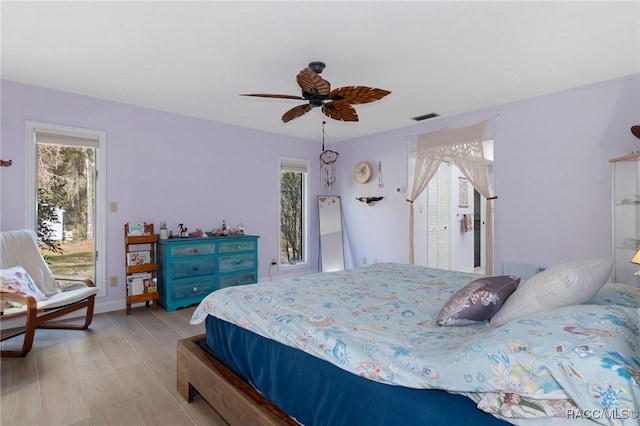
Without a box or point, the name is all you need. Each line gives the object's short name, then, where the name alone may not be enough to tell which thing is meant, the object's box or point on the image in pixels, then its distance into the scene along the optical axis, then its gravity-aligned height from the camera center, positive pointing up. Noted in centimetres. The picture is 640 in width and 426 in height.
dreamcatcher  604 +76
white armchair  265 -71
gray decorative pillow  147 -42
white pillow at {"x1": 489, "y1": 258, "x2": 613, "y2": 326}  129 -31
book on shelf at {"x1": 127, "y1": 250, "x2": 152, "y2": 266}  384 -51
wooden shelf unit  380 -54
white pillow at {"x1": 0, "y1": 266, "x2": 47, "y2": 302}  272 -58
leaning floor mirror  582 -37
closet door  521 -10
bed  86 -52
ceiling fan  239 +94
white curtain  407 +73
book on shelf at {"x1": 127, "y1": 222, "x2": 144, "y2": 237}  388 -17
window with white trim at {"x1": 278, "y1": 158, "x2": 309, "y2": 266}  567 +5
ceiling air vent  434 +132
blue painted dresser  394 -68
